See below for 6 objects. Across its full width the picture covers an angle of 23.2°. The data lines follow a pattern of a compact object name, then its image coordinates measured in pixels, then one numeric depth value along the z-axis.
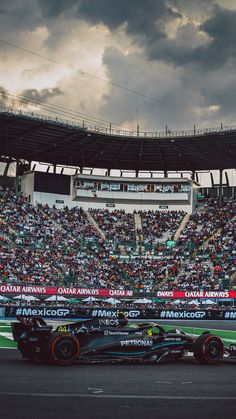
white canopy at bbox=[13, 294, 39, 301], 43.82
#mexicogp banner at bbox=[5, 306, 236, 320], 32.59
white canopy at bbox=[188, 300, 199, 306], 46.75
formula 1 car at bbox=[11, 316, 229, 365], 14.55
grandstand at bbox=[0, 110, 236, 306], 56.19
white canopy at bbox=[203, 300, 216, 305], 48.06
